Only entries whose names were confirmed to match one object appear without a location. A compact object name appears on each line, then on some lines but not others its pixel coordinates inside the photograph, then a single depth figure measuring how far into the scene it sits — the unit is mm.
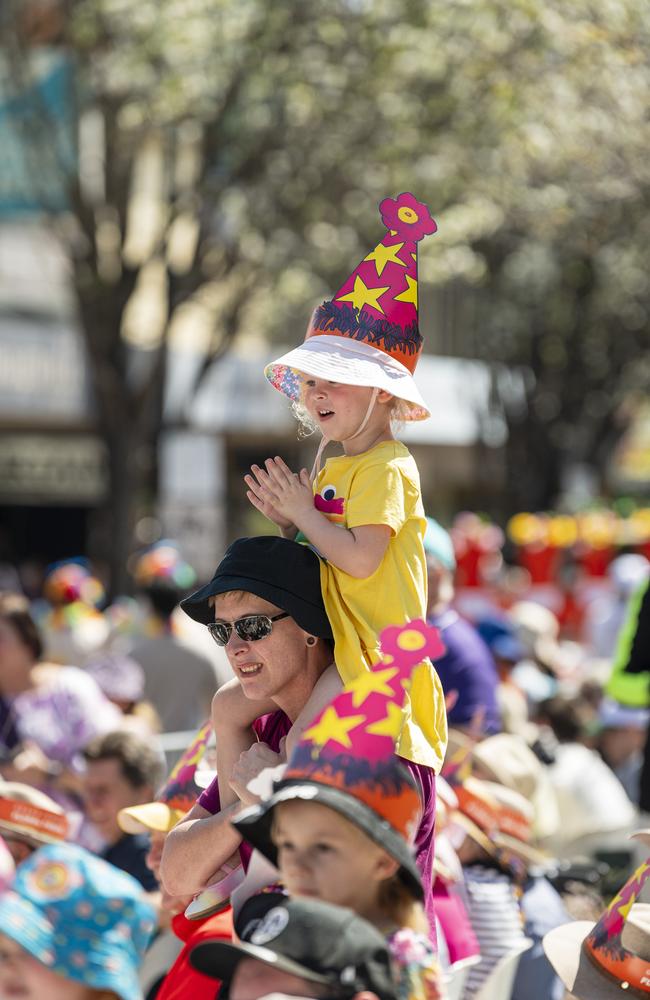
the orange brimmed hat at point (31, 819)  9062
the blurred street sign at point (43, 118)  30906
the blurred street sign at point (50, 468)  46500
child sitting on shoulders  6512
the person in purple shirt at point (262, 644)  6473
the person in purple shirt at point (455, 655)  11000
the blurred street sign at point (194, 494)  45750
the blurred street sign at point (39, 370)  44062
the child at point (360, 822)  5340
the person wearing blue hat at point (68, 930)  5191
